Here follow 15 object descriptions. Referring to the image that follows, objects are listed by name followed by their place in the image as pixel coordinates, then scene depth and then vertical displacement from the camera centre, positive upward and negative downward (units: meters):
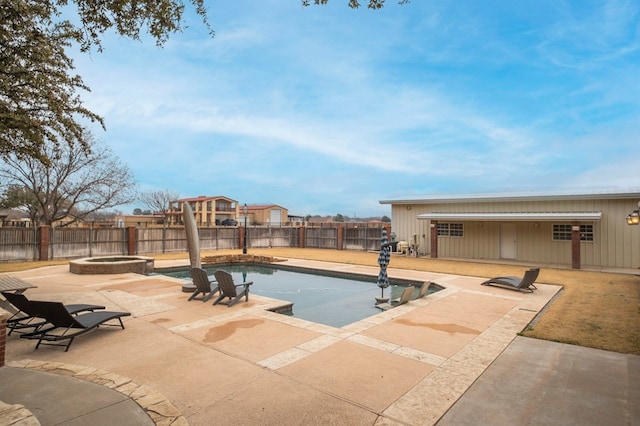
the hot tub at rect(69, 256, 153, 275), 13.94 -1.67
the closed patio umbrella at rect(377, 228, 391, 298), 10.26 -1.11
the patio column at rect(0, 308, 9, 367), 4.54 -1.39
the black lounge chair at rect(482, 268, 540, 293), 11.00 -1.92
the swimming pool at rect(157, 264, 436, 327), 9.52 -2.37
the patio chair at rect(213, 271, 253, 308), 8.85 -1.70
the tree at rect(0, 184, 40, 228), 30.56 +2.04
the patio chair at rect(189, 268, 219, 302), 9.39 -1.61
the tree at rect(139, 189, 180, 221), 57.31 +3.91
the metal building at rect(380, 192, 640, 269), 16.86 -0.35
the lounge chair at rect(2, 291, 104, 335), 6.12 -1.58
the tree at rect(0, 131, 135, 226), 24.39 +3.09
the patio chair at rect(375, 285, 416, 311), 9.30 -2.07
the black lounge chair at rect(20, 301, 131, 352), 5.67 -1.64
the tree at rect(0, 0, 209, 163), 5.75 +3.38
